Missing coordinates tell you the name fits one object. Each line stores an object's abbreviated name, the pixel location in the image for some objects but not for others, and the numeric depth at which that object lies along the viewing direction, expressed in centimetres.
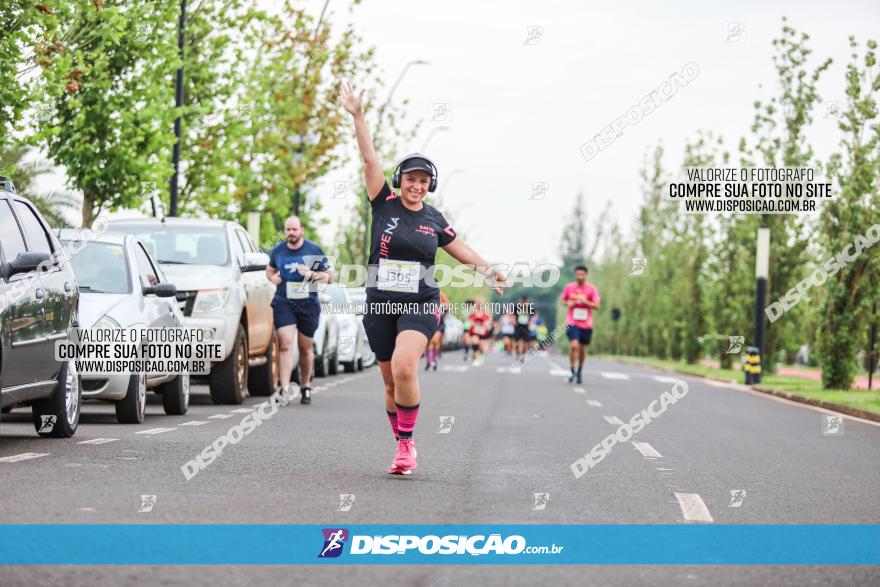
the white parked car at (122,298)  1226
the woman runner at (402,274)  923
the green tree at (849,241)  2470
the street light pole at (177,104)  2516
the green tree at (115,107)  2070
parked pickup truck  1566
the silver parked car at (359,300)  2777
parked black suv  936
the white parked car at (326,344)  2331
